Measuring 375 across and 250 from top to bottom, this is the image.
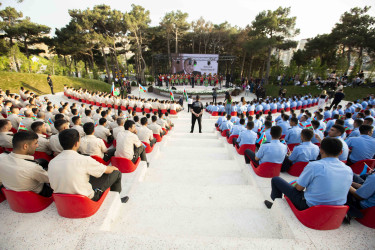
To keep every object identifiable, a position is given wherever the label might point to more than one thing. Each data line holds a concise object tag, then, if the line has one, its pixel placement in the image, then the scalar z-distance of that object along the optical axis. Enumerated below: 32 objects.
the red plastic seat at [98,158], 3.09
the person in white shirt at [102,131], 4.40
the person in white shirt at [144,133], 4.33
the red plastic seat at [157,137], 5.28
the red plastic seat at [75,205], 1.86
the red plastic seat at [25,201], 2.00
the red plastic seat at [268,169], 2.97
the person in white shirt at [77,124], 4.17
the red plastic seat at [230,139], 5.07
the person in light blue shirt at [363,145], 3.35
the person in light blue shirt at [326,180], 1.79
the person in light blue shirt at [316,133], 4.26
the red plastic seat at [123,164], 3.14
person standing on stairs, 6.52
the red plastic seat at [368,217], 1.90
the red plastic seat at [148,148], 4.33
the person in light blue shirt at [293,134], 4.43
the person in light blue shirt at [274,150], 2.92
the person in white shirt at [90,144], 3.13
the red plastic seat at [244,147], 4.00
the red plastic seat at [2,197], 2.32
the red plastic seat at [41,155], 3.31
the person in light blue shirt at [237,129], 5.08
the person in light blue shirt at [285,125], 5.33
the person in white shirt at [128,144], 3.20
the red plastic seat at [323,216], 1.76
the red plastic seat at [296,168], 3.03
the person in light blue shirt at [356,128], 4.27
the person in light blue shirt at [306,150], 2.98
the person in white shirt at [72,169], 1.85
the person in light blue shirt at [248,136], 3.97
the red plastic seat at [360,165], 3.10
